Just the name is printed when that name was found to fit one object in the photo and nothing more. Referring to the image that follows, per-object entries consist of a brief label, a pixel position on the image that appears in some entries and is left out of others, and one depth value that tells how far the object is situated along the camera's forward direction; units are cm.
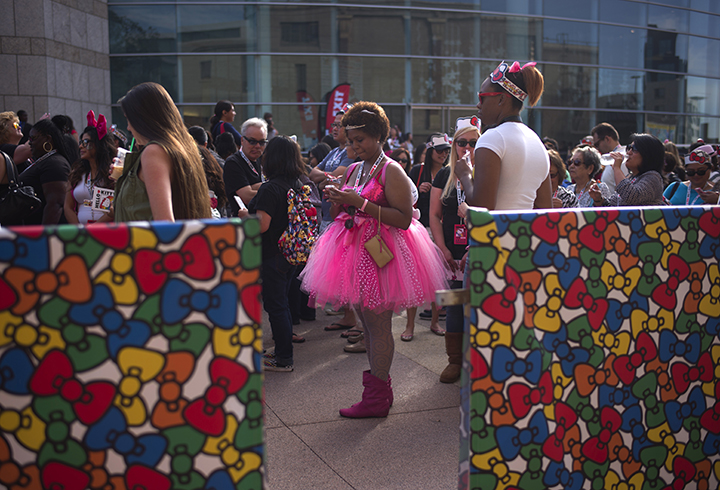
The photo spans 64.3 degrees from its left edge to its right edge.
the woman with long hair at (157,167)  285
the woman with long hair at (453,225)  488
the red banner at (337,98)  1909
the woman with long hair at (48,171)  640
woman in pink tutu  415
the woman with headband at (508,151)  321
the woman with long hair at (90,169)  557
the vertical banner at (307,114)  1969
